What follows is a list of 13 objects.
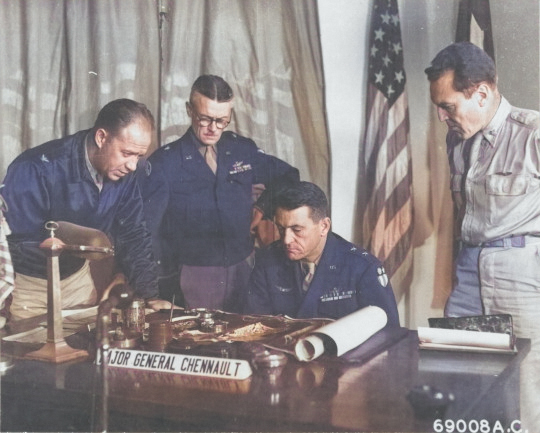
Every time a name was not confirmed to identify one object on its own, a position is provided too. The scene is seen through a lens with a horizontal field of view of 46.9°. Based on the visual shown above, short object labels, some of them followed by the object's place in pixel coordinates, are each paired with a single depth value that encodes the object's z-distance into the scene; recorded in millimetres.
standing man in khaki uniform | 2449
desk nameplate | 1873
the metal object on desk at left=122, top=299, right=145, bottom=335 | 2299
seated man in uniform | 2629
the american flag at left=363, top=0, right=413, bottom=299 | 2641
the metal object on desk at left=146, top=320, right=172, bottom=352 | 2170
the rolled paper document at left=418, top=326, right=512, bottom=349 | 2039
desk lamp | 2113
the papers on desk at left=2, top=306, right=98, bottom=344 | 2340
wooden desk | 1600
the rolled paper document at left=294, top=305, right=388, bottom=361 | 1969
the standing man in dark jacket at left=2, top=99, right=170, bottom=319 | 3025
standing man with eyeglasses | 2900
